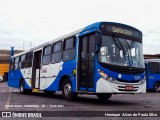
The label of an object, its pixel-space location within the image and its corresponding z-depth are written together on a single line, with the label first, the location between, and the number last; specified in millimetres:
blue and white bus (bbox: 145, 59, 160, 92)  25531
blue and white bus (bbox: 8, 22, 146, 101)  11383
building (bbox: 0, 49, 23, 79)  72931
